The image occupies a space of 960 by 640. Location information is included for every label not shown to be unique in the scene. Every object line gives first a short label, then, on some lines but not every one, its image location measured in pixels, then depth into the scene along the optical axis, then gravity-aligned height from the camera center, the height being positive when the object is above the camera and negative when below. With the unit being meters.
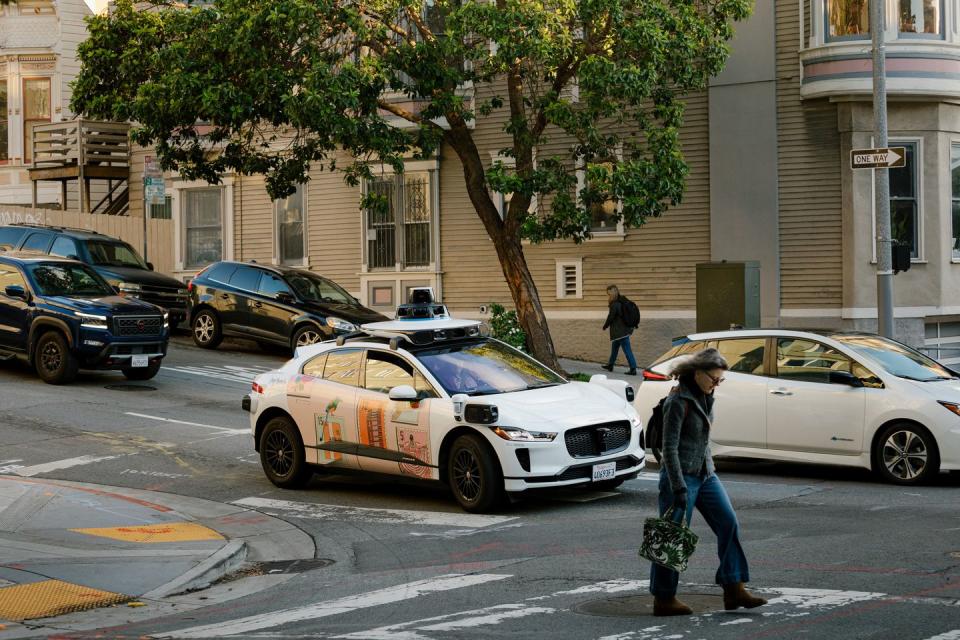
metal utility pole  17.77 +1.73
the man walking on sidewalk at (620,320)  24.30 +0.00
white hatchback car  12.64 -0.88
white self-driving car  11.76 -0.89
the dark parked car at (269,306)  23.66 +0.36
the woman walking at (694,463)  7.68 -0.88
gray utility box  22.70 +0.42
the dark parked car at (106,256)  25.38 +1.43
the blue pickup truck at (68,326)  20.36 +0.03
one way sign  17.55 +2.19
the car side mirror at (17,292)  20.70 +0.59
